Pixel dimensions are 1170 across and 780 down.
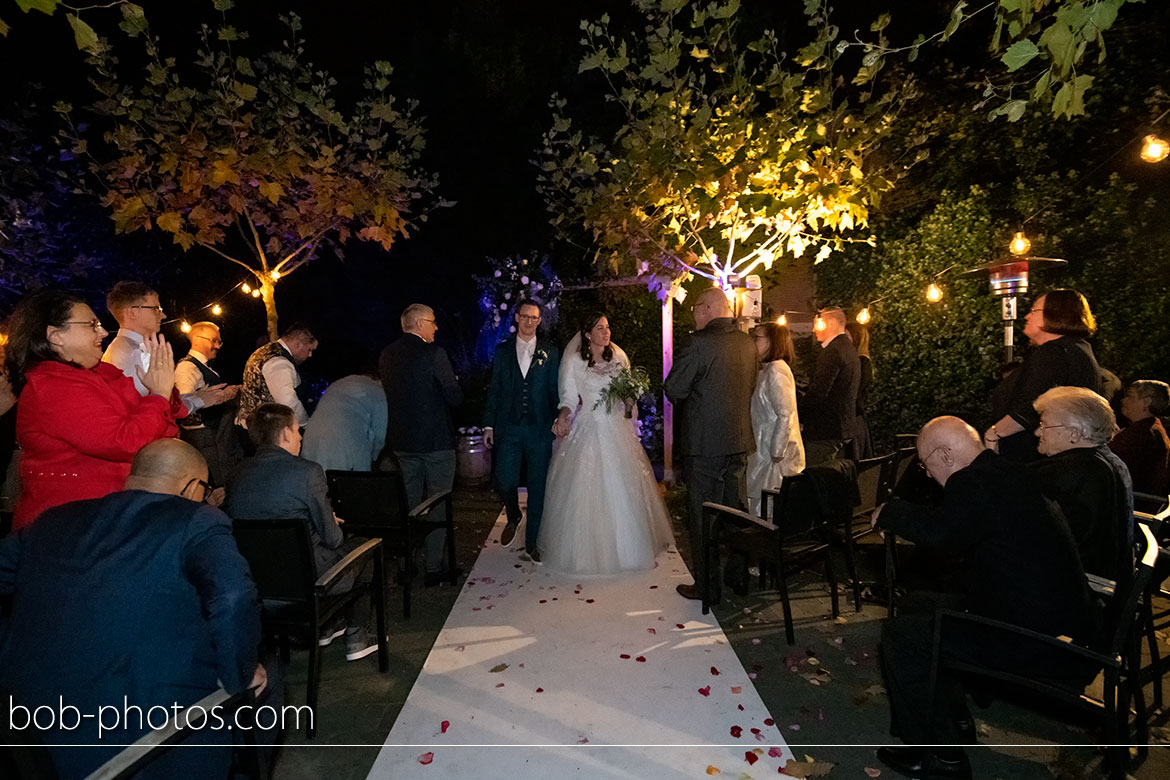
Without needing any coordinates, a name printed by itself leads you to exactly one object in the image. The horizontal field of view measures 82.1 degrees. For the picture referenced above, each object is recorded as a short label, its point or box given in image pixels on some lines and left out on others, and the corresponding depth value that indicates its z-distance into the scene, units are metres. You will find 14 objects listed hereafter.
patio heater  6.94
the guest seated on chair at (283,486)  3.33
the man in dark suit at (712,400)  4.77
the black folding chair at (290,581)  3.02
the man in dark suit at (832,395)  5.62
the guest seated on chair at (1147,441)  4.72
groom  5.70
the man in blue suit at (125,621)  1.84
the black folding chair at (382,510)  4.23
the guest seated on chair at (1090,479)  3.03
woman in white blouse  5.00
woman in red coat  2.87
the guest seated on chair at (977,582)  2.59
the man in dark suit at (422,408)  5.13
